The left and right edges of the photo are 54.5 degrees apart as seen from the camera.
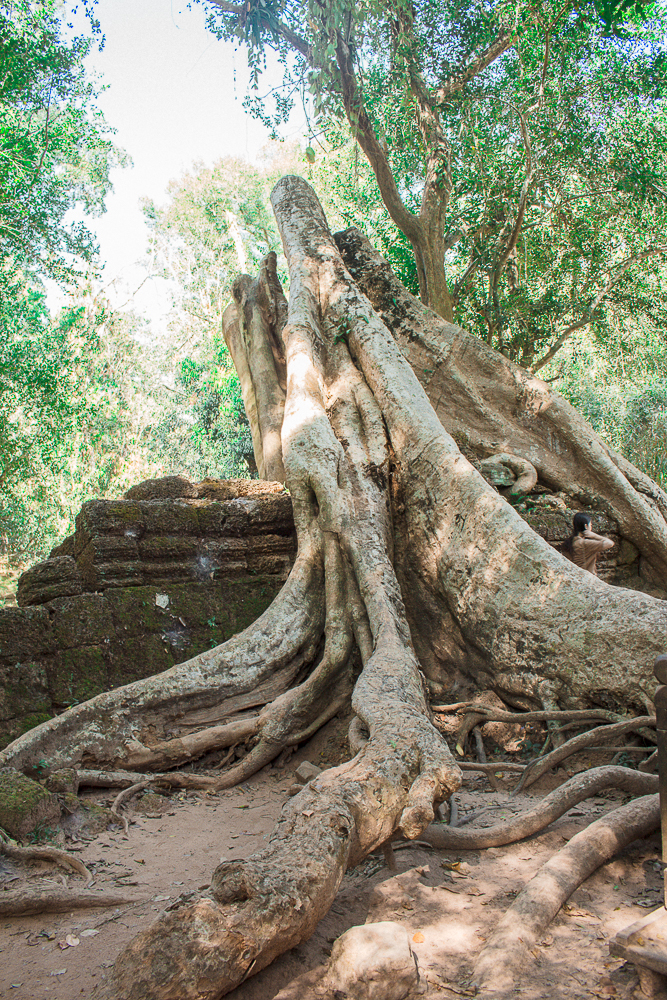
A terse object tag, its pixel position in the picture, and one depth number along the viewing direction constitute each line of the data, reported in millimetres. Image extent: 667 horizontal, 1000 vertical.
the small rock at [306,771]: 2982
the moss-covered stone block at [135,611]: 3551
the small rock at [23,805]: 2309
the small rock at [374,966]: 1511
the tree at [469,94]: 6574
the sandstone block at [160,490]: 4441
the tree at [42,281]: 8383
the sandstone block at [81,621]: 3365
